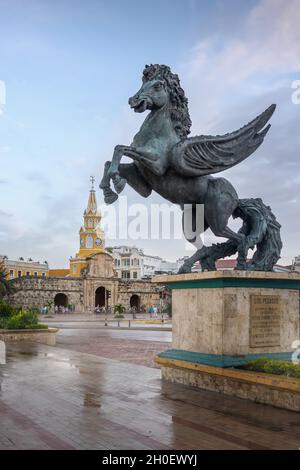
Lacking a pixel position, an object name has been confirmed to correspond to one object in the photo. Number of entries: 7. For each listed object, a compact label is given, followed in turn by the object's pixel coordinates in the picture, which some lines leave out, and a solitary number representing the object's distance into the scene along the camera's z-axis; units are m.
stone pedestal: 7.98
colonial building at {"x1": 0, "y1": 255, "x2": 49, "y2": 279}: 75.14
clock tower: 75.61
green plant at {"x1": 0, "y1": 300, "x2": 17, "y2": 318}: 20.52
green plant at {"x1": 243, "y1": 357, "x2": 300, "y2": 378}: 7.07
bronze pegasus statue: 8.26
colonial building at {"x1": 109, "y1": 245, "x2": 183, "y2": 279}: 92.91
